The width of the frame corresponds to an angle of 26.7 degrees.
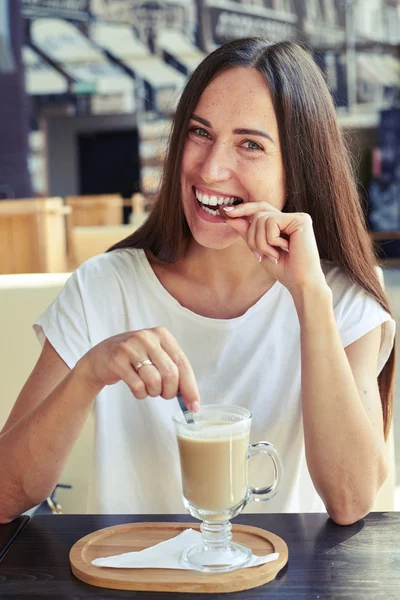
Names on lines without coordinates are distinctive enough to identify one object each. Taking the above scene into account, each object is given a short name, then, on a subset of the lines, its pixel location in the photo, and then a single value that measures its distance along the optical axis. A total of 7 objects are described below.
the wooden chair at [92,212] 7.96
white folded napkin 1.04
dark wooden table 0.99
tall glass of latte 1.05
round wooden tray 1.00
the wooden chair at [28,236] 5.98
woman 1.35
